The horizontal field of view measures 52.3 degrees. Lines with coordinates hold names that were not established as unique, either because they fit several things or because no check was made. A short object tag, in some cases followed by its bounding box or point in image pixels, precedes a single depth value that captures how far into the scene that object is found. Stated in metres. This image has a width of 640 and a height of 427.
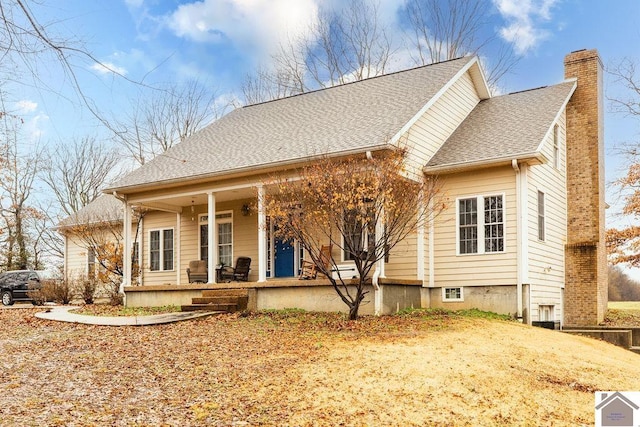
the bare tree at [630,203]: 24.73
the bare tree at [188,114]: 36.72
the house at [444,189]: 15.66
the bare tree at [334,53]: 33.91
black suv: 26.47
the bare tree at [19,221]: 36.41
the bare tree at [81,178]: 40.06
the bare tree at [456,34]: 32.38
